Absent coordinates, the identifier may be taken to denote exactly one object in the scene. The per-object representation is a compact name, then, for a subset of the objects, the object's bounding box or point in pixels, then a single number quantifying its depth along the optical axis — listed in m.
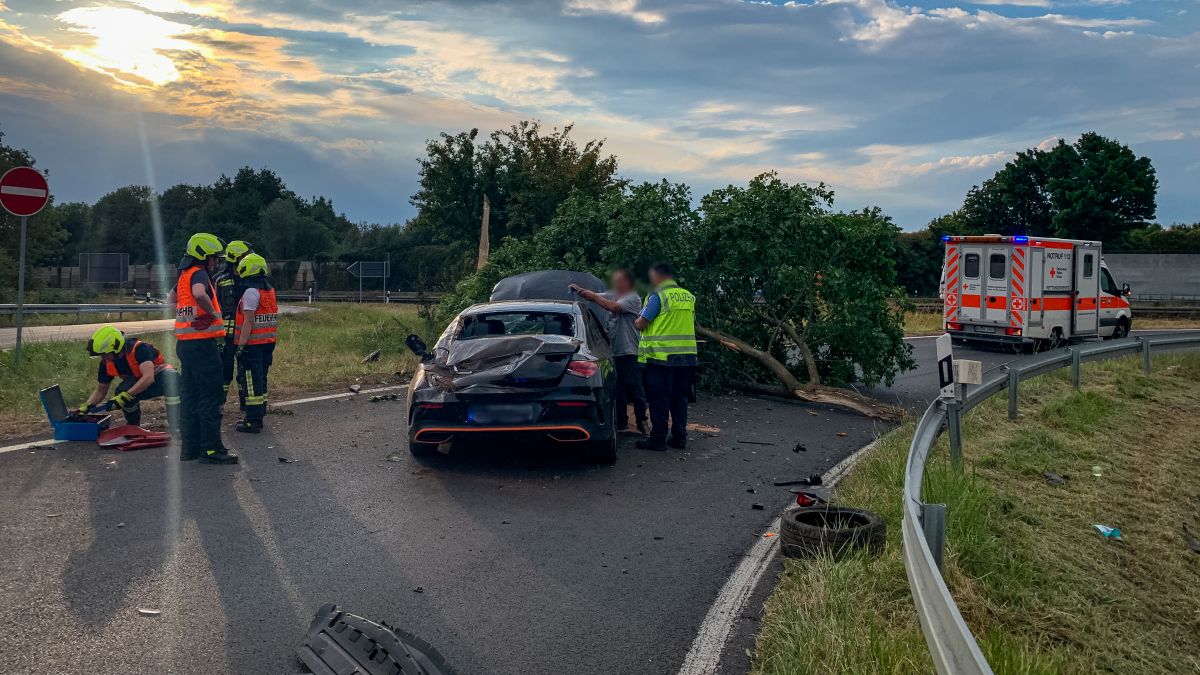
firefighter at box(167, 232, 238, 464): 8.45
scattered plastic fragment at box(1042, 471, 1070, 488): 9.46
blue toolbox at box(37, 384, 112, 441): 9.06
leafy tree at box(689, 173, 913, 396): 14.45
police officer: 9.73
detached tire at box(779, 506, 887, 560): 5.90
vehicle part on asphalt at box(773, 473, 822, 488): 8.62
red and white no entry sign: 13.01
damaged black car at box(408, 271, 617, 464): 8.11
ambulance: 21.84
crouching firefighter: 9.32
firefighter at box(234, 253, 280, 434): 10.02
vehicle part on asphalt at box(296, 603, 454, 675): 4.00
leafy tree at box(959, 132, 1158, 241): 59.19
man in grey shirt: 10.30
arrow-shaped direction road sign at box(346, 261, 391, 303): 50.28
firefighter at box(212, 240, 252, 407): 10.20
